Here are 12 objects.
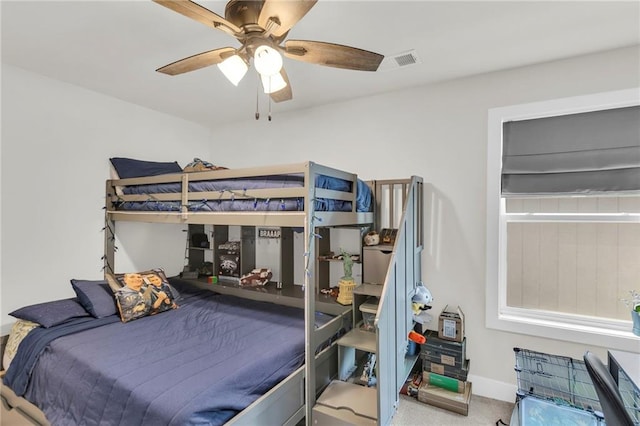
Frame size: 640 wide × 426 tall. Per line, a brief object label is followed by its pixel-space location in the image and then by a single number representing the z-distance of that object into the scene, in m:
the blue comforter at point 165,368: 1.48
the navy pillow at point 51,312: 2.30
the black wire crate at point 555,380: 2.16
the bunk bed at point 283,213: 1.83
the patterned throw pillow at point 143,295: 2.56
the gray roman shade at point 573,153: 2.21
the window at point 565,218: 2.25
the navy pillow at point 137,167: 3.11
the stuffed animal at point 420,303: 2.54
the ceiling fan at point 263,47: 1.30
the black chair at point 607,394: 1.12
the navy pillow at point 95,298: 2.51
